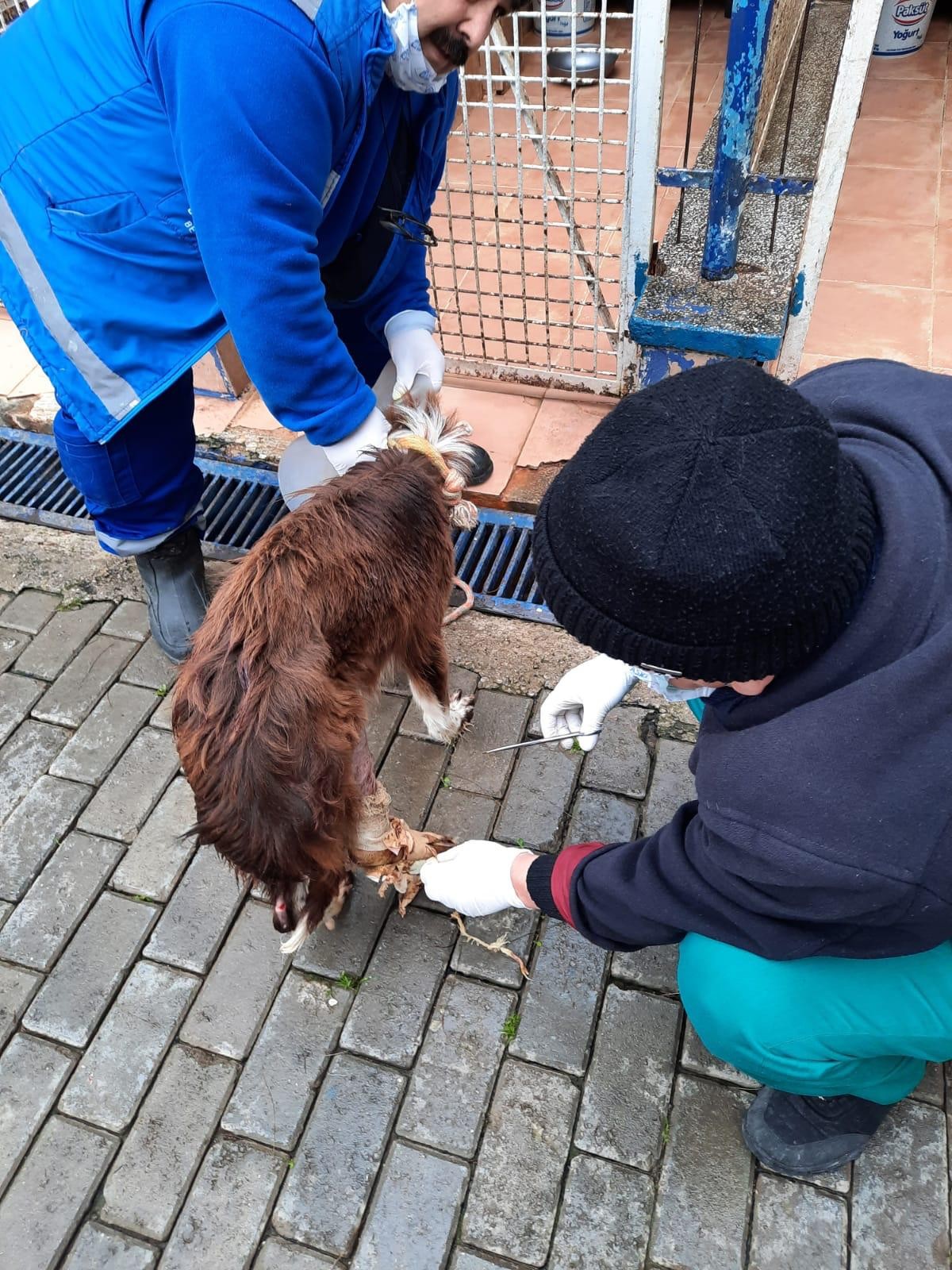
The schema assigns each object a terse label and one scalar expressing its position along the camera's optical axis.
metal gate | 3.09
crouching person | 1.14
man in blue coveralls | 1.72
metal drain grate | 3.30
